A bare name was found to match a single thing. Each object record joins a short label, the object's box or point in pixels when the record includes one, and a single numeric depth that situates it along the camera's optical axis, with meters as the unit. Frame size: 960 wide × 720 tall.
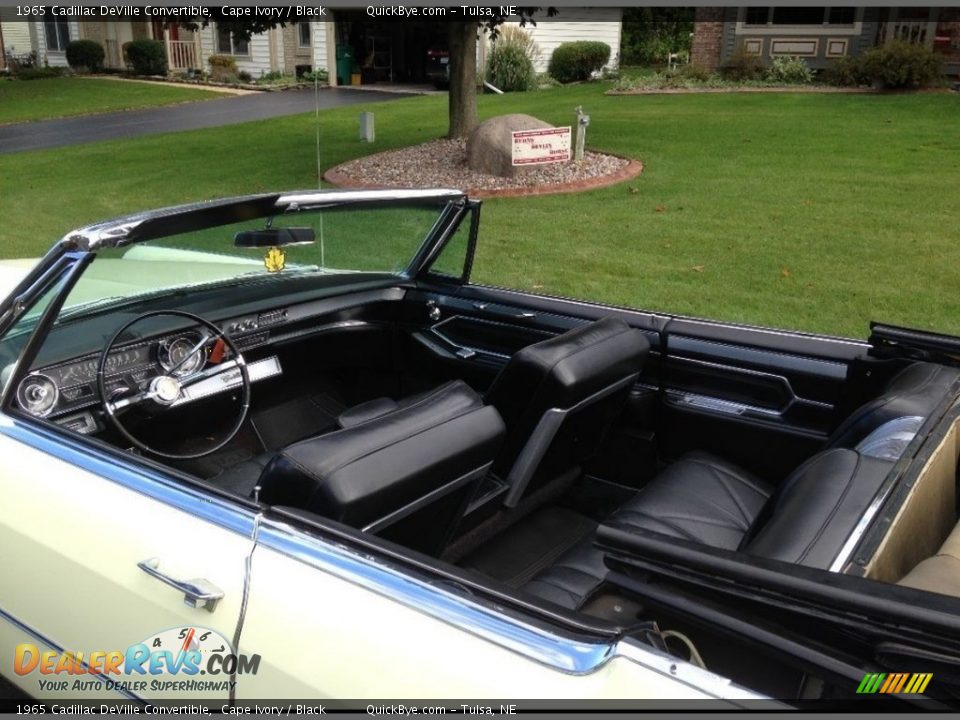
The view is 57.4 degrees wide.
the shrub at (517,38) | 23.12
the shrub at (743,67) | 20.69
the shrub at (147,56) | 28.86
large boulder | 10.61
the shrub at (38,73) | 29.03
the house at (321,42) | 26.03
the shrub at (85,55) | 30.11
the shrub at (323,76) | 22.70
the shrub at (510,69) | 22.66
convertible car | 1.55
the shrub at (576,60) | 24.53
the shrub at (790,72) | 20.02
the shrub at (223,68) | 27.72
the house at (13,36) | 32.28
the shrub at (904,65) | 17.58
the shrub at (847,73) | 18.72
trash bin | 26.58
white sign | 10.17
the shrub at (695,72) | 20.59
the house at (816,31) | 19.66
